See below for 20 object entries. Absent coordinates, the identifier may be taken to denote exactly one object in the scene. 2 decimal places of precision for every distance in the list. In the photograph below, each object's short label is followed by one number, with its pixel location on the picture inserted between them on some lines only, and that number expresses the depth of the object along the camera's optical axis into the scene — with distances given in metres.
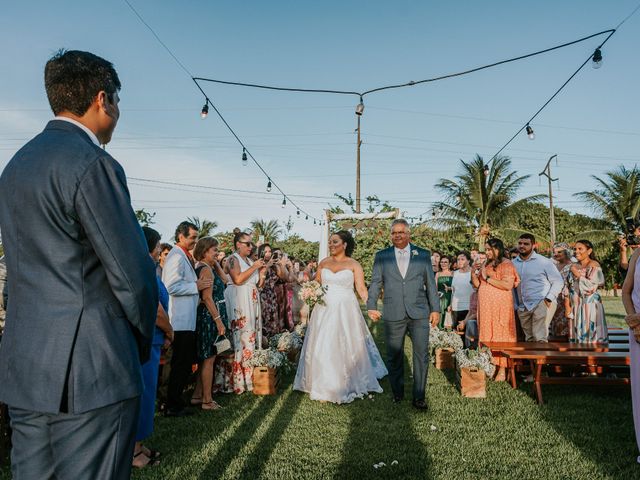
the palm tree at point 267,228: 50.81
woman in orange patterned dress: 8.34
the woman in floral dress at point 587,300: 8.28
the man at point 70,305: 1.66
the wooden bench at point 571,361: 6.43
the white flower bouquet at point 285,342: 8.91
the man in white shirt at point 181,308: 5.78
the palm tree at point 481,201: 31.84
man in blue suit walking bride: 6.70
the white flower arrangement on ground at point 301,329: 10.68
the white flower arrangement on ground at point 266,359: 7.22
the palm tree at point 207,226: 49.11
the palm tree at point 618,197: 34.75
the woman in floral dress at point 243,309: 7.36
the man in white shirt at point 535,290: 8.62
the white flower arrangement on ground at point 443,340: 9.18
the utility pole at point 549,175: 33.60
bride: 6.91
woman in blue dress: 4.26
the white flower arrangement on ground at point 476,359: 6.93
